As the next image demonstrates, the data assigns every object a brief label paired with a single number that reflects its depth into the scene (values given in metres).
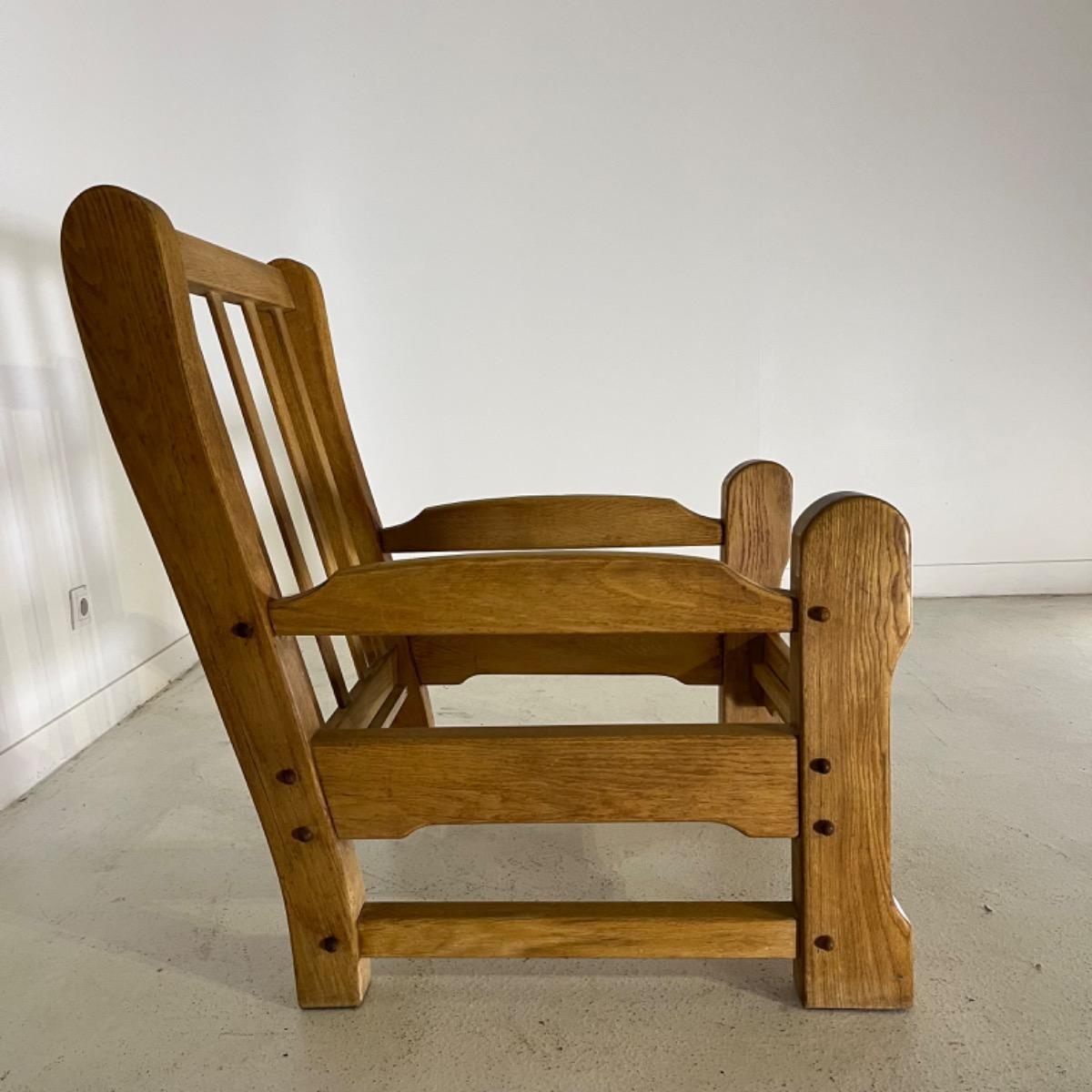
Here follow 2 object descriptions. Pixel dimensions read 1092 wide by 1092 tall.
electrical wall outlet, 1.72
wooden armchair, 0.80
